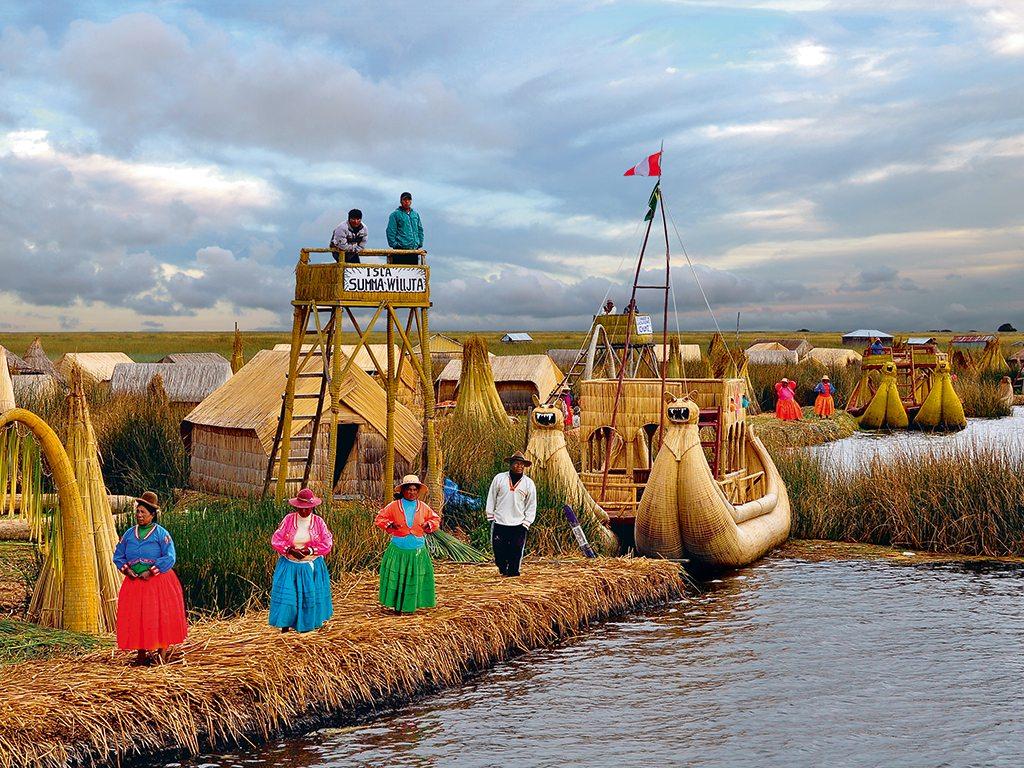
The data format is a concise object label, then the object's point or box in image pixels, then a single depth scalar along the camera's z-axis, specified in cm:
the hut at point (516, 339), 11362
